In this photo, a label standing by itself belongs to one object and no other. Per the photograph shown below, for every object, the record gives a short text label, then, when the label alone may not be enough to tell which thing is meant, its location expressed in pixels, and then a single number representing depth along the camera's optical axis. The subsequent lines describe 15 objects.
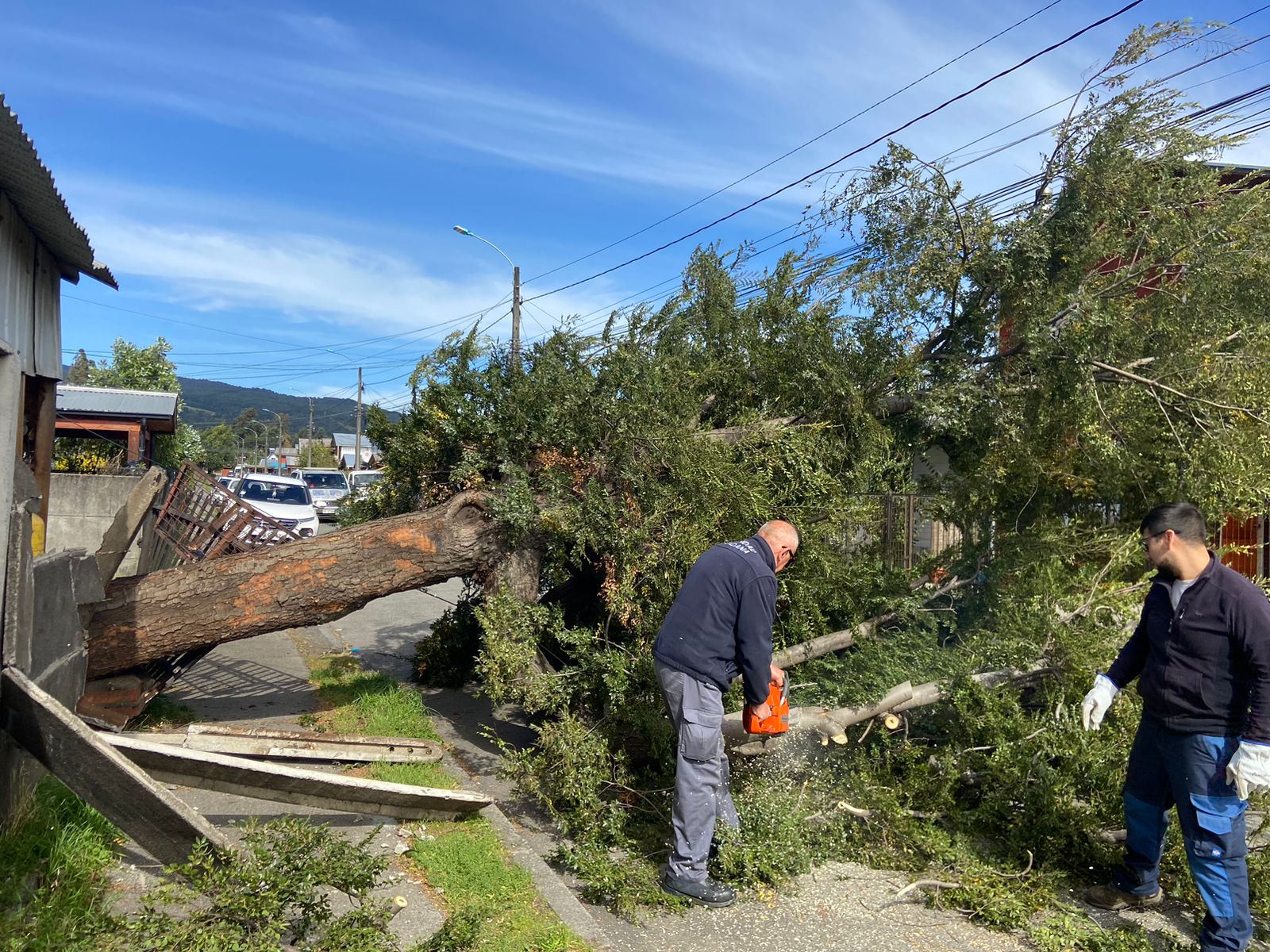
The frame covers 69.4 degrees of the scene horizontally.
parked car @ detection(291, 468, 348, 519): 28.16
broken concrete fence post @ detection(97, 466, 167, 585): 6.29
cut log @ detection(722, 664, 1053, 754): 4.75
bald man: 4.17
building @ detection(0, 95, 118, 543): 3.89
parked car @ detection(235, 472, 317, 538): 18.23
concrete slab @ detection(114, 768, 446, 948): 3.82
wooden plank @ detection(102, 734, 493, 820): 4.28
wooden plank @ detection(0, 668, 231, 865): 3.48
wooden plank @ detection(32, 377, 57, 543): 5.25
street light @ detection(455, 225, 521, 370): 22.57
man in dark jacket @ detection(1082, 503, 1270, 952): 3.49
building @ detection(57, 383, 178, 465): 19.48
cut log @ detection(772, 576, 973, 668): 5.45
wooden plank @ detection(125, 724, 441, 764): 5.25
